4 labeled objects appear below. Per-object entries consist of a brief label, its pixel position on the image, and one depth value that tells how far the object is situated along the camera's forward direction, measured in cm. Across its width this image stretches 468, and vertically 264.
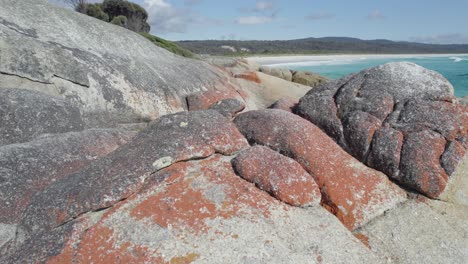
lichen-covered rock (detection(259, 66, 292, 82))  1942
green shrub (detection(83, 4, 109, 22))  4299
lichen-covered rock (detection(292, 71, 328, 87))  1967
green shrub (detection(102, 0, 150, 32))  5134
